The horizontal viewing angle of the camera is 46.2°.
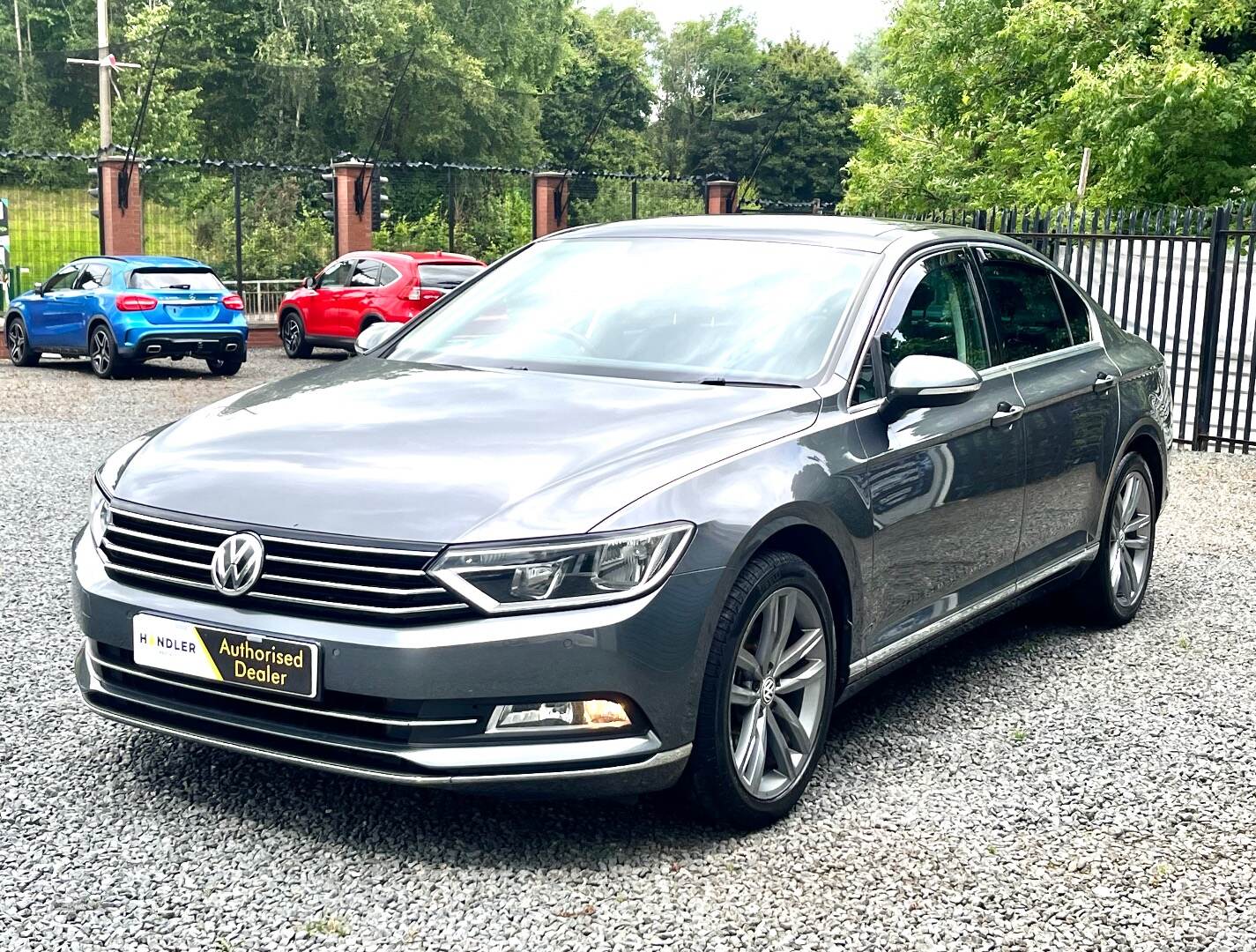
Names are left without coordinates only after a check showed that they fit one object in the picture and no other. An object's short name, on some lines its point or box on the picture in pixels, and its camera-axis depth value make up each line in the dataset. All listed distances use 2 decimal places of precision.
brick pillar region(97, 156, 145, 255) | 27.55
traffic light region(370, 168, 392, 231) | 30.53
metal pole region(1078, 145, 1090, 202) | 21.80
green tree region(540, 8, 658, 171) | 72.94
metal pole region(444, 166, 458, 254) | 31.06
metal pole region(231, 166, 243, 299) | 27.33
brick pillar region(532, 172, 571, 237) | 32.25
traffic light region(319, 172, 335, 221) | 30.88
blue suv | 19.25
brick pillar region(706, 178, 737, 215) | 35.53
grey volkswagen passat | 3.48
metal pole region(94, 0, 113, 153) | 33.47
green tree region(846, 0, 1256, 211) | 23.75
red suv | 22.19
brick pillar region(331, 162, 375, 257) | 30.55
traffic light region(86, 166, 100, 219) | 27.66
